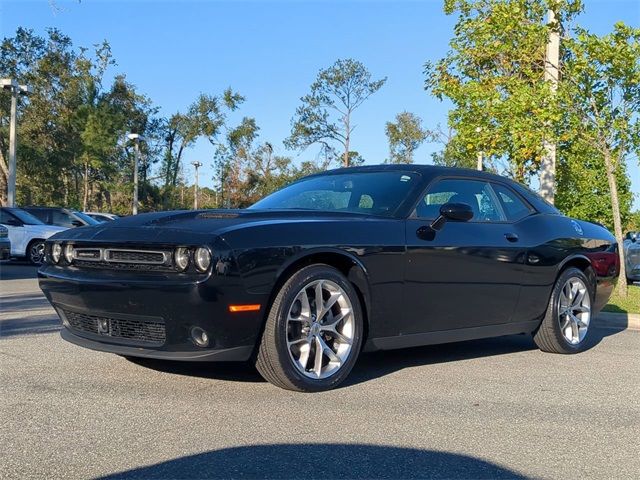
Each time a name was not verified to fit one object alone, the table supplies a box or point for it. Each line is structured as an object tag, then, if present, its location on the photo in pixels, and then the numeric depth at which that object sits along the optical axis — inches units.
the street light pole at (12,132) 942.4
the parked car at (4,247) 472.4
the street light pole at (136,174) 1318.3
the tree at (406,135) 2016.5
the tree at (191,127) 2087.8
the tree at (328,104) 1798.7
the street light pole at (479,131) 497.4
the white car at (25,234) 655.8
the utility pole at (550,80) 454.6
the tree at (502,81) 438.9
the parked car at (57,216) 710.1
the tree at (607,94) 420.8
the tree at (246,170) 2160.4
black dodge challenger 156.0
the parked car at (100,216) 950.9
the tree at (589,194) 738.8
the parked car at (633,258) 614.5
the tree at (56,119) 1472.7
